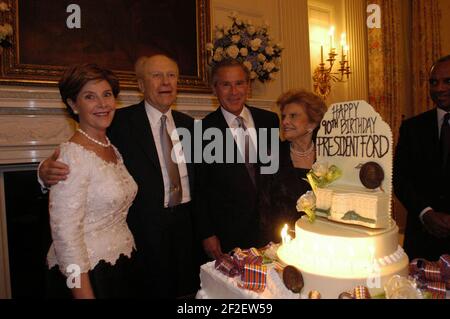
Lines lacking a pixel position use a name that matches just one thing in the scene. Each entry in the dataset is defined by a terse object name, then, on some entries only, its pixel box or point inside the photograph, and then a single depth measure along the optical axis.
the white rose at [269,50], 4.31
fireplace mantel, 3.27
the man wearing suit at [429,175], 2.63
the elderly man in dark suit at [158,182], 2.53
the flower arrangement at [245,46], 4.23
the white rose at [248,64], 4.27
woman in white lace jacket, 1.70
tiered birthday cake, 1.50
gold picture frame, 3.40
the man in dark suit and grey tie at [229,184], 2.74
